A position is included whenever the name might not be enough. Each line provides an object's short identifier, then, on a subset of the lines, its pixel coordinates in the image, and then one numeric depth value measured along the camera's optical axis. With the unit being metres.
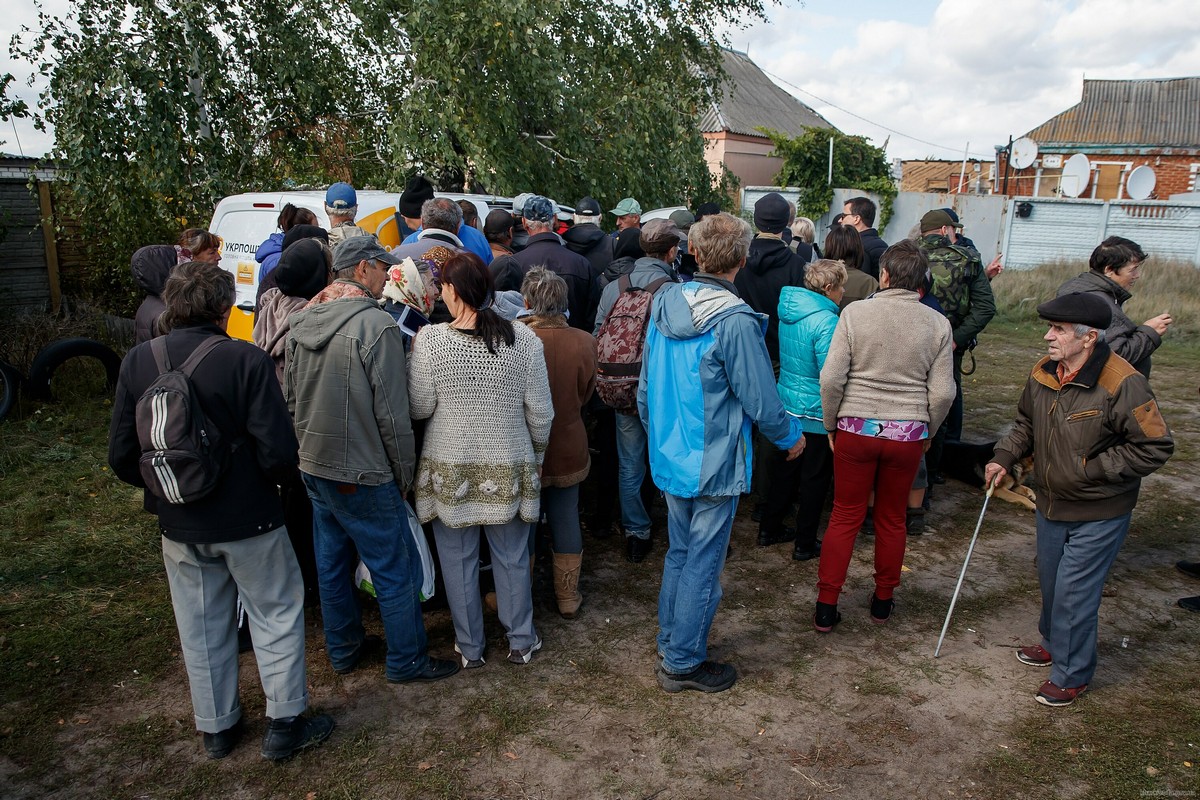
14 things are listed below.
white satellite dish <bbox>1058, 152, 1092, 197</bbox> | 19.20
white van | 6.13
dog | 5.73
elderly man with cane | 3.14
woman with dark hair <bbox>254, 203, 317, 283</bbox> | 4.72
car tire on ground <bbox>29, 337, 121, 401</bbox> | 7.01
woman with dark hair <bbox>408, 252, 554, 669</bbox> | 3.29
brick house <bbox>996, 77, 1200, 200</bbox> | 32.94
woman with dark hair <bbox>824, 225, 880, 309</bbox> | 4.95
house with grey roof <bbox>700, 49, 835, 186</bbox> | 34.97
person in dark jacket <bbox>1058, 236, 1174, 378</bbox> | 4.26
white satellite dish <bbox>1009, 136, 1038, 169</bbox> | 19.97
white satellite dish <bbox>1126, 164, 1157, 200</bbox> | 18.30
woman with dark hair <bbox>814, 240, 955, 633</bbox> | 3.79
